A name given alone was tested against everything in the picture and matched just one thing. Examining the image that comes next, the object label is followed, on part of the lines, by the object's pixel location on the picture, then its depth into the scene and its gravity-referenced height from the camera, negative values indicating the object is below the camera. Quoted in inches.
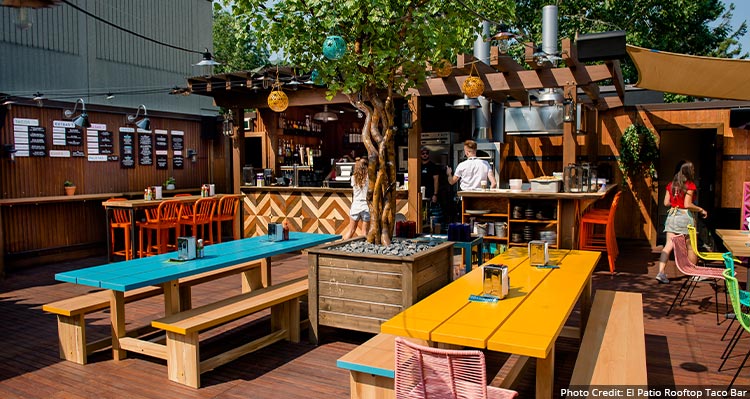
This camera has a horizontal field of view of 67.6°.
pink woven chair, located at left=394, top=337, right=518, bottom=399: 86.7 -33.5
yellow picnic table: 96.7 -30.0
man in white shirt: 304.7 -4.2
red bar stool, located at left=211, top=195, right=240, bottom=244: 373.4 -30.8
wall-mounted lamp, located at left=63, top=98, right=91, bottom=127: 334.6 +30.6
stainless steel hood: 362.3 +28.3
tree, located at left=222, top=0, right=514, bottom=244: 164.7 +38.4
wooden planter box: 166.6 -37.3
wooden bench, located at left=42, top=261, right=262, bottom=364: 166.4 -47.2
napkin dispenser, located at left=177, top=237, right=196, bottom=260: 182.1 -27.2
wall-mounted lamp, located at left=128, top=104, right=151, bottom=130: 379.9 +30.4
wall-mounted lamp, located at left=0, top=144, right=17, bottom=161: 315.9 +8.7
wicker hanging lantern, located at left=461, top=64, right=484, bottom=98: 262.7 +36.3
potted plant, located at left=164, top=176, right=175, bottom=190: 414.6 -13.8
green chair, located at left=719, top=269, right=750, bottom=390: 138.6 -34.6
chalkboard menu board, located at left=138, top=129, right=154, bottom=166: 402.9 +12.1
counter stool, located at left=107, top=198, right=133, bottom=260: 335.6 -36.3
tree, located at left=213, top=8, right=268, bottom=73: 1082.7 +227.6
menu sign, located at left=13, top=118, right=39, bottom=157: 323.3 +18.3
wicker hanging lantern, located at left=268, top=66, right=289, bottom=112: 257.6 +29.7
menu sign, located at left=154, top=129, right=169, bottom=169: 417.1 +13.1
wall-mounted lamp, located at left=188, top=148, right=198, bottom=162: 447.3 +8.2
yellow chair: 214.2 -32.6
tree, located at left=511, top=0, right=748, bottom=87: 591.8 +156.6
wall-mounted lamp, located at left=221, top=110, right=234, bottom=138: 406.6 +28.3
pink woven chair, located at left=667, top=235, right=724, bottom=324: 198.1 -36.7
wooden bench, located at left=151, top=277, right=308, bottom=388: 147.9 -46.4
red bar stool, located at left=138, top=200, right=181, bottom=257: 334.3 -35.0
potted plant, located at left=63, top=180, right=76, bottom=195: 349.1 -13.4
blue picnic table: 155.4 -31.6
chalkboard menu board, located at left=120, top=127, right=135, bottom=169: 389.3 +12.5
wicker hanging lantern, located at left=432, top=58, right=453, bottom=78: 188.1 +34.4
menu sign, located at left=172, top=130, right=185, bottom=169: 433.4 +14.2
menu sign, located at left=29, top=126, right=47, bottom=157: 331.6 +14.9
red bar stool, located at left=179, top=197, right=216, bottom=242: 354.0 -31.4
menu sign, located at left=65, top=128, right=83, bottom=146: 352.8 +18.9
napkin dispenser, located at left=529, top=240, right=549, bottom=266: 161.3 -26.5
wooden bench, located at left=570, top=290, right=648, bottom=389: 107.1 -40.5
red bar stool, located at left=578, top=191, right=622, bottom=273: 289.5 -39.3
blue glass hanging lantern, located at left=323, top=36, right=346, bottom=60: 159.8 +33.5
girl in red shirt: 251.6 -19.9
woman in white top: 302.5 -17.0
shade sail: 188.1 +31.6
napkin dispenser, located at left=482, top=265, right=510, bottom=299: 123.6 -26.2
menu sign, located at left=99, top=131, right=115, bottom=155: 374.3 +15.3
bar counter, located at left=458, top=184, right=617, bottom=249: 278.2 -24.9
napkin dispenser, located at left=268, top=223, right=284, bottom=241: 224.7 -26.7
